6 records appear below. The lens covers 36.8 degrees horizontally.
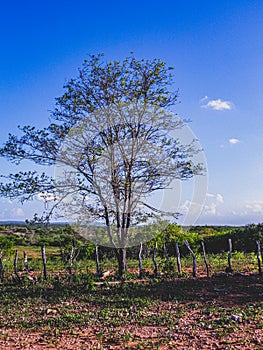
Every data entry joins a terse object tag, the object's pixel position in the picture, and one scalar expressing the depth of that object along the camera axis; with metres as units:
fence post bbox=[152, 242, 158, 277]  15.14
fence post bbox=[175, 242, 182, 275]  15.30
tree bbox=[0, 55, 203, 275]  14.86
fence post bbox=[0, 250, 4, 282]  15.91
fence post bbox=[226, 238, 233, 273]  15.37
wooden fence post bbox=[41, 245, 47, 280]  15.41
